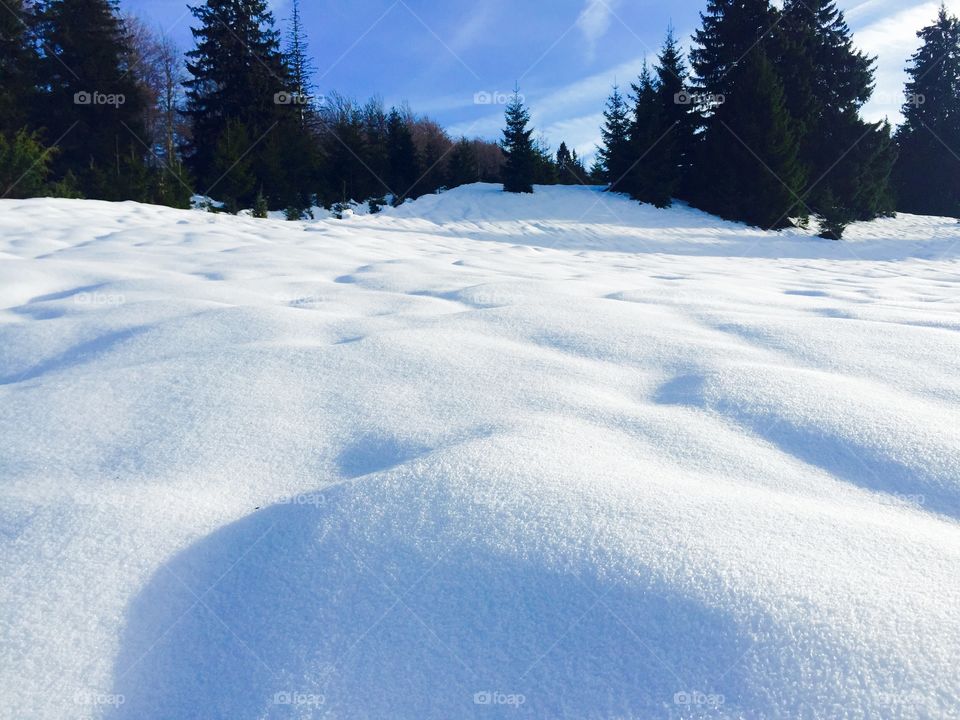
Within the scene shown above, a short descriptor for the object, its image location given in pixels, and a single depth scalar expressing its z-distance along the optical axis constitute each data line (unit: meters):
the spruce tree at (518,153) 16.05
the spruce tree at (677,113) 16.84
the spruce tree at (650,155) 15.88
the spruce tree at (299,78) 19.12
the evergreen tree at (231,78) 17.72
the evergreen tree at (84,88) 15.72
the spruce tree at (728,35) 17.44
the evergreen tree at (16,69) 14.03
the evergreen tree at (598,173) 20.84
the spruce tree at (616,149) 16.58
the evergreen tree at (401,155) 18.62
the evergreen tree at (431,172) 18.77
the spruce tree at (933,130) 24.56
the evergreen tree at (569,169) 25.73
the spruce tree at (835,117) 17.59
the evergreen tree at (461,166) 20.11
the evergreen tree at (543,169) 20.27
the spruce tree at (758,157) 15.15
